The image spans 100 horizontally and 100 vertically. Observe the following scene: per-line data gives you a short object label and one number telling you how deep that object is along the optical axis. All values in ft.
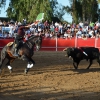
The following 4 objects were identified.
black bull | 46.19
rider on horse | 41.04
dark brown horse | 41.01
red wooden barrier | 84.74
